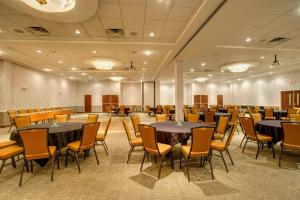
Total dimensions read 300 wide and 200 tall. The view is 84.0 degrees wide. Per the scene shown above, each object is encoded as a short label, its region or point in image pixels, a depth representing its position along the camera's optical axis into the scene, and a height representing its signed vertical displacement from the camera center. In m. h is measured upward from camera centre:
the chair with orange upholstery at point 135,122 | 4.93 -0.63
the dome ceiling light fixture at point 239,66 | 9.16 +1.95
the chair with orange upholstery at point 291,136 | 3.58 -0.78
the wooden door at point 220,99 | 21.33 +0.17
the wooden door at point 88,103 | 19.64 -0.26
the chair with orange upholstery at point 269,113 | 8.95 -0.72
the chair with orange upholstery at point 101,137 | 4.44 -0.98
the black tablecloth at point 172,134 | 3.61 -0.73
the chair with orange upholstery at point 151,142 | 3.26 -0.84
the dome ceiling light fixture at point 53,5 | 3.63 +2.16
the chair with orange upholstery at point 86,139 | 3.51 -0.84
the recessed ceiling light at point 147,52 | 7.85 +2.34
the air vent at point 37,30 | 5.37 +2.36
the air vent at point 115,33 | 5.60 +2.37
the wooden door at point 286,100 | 13.02 +0.00
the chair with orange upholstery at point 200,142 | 3.04 -0.78
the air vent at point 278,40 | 6.31 +2.34
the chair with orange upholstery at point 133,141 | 4.03 -1.01
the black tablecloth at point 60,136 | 3.62 -0.78
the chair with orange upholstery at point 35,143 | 2.99 -0.78
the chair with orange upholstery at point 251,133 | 4.36 -0.91
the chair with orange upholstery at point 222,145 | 3.53 -0.98
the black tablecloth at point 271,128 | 4.25 -0.77
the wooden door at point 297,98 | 12.42 +0.15
